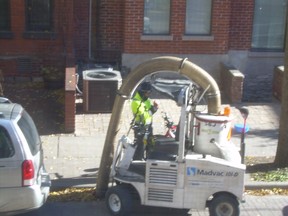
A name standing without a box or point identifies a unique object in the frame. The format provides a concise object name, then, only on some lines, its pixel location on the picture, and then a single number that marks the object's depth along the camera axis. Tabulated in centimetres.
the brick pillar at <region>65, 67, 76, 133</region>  1255
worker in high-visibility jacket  932
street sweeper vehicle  875
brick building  1623
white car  825
